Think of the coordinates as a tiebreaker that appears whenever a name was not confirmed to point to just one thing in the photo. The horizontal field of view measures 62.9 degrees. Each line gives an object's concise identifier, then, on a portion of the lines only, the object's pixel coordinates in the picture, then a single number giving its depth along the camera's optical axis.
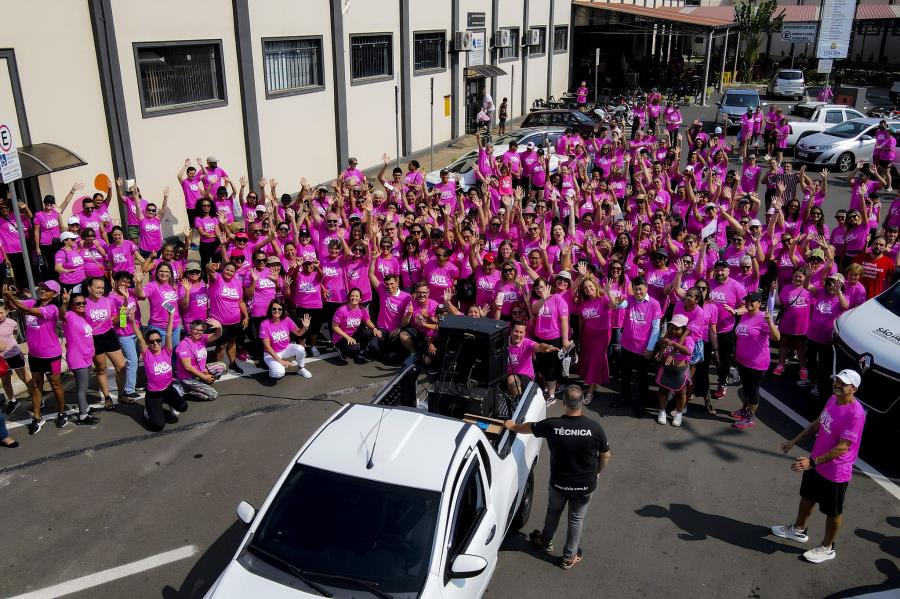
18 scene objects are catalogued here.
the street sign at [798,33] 51.34
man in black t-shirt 5.59
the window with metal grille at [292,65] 17.38
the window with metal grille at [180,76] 14.24
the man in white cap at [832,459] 5.72
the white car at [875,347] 7.38
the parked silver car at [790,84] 40.34
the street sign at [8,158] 9.80
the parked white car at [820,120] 24.75
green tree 49.59
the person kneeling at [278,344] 9.44
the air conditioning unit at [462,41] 25.09
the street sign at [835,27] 40.47
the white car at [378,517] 4.48
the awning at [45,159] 11.44
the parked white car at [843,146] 21.73
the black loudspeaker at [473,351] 6.95
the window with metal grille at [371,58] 20.45
